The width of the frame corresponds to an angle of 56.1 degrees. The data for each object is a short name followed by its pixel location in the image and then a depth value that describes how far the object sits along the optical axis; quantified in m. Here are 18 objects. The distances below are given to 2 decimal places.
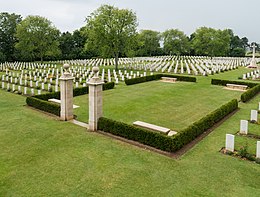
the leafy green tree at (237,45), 75.62
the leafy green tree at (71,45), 60.29
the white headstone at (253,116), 11.94
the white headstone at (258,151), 7.97
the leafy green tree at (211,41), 52.28
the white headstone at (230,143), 8.45
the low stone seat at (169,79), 25.75
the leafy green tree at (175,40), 68.00
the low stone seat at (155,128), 9.79
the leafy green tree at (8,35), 51.19
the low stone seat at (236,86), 20.95
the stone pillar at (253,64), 40.53
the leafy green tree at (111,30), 34.00
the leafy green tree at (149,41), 70.31
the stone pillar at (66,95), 11.66
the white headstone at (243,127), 10.17
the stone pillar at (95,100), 10.27
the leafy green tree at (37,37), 44.12
